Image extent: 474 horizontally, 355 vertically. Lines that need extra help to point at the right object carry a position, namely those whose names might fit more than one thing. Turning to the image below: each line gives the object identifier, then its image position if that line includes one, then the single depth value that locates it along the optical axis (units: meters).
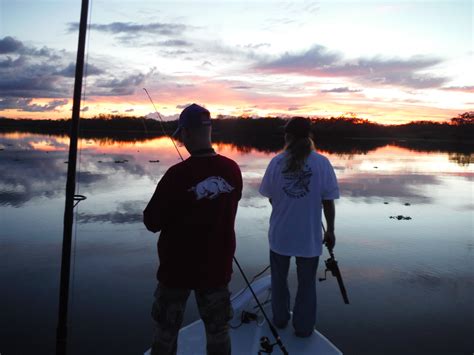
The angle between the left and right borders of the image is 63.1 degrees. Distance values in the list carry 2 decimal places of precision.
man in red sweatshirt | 2.33
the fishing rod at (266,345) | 3.35
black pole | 3.25
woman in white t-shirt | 3.34
